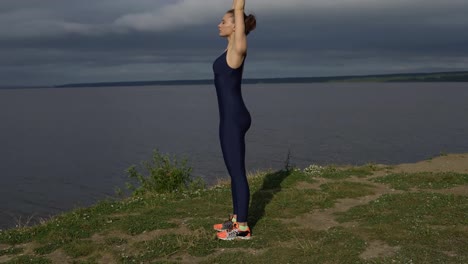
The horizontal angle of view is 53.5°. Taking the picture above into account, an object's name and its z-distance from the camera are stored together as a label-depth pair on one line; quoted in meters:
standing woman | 8.11
